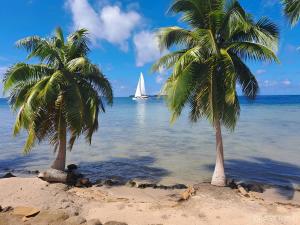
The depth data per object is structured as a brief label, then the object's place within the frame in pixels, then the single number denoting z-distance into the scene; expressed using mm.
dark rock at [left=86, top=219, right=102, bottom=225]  6692
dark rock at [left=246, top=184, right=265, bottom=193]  9956
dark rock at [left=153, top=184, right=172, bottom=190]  10217
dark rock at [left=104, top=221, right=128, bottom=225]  6722
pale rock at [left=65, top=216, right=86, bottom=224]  6789
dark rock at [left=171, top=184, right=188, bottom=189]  10305
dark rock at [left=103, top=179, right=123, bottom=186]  10616
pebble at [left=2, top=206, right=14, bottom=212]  7368
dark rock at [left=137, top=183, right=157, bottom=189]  10335
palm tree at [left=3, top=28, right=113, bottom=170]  9571
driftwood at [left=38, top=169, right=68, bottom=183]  9722
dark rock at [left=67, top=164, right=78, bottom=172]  12758
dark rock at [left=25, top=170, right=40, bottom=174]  12528
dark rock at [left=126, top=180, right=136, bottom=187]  10580
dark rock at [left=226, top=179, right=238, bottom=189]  9769
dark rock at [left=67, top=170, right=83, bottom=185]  10058
